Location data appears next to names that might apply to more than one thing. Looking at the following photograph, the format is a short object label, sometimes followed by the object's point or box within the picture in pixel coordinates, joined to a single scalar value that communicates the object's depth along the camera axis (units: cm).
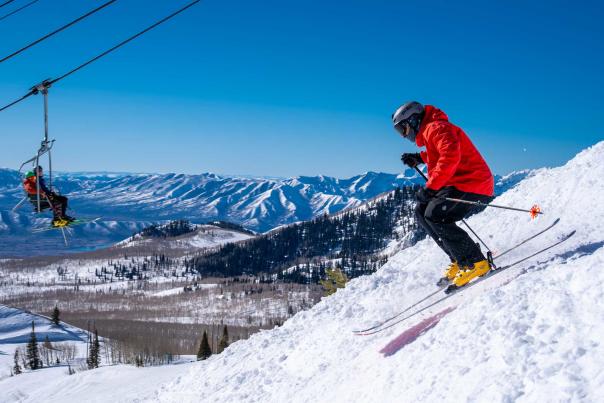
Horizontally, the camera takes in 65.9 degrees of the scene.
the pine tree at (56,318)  17721
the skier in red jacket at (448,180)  852
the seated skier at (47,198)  1773
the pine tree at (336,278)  4602
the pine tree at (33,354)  10219
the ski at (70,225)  1822
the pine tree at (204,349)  7325
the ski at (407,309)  1066
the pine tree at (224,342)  7746
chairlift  1300
